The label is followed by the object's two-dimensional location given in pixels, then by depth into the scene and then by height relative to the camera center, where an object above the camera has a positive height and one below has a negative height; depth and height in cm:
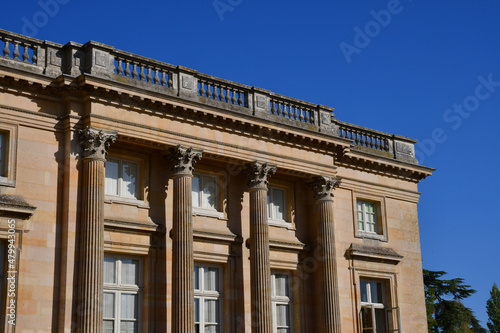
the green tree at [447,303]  5172 +406
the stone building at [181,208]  1942 +472
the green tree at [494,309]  5938 +405
